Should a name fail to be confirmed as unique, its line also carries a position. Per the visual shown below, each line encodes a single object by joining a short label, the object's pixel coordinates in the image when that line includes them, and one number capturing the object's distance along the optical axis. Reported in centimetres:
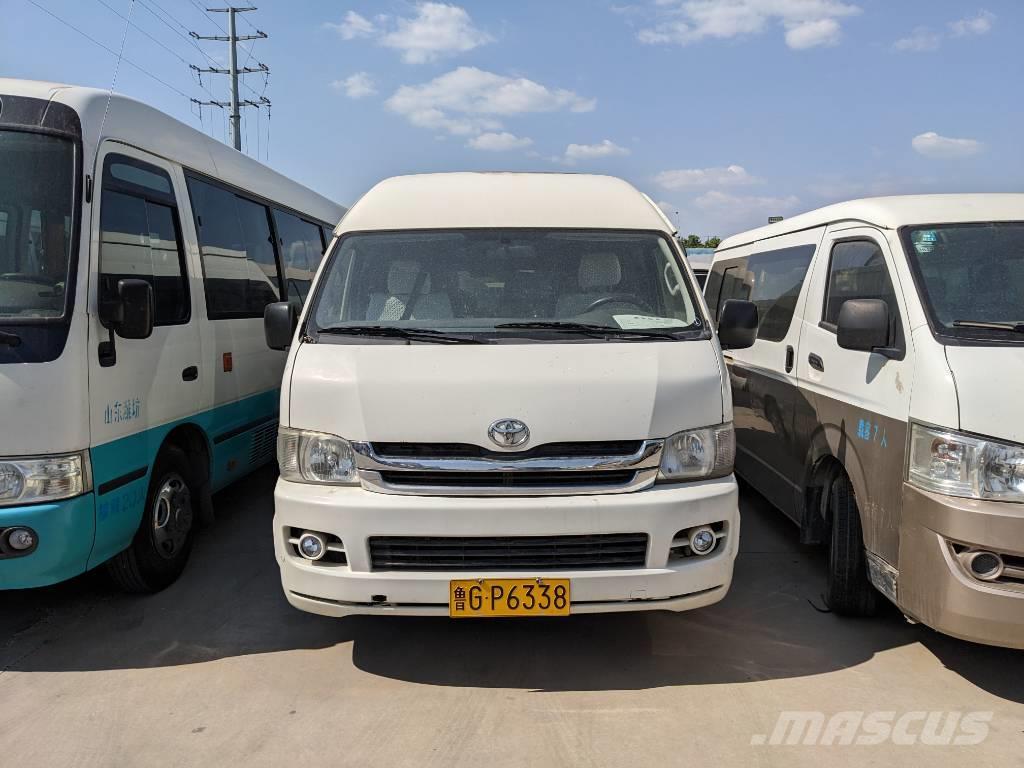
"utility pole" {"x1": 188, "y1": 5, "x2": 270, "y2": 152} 2934
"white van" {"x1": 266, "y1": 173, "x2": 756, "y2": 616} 351
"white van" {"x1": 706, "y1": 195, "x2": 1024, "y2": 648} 339
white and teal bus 387
